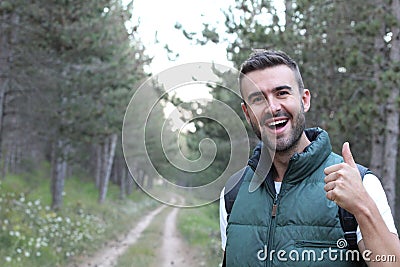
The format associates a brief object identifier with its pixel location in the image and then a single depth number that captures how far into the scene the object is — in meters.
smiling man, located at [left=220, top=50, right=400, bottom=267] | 2.20
